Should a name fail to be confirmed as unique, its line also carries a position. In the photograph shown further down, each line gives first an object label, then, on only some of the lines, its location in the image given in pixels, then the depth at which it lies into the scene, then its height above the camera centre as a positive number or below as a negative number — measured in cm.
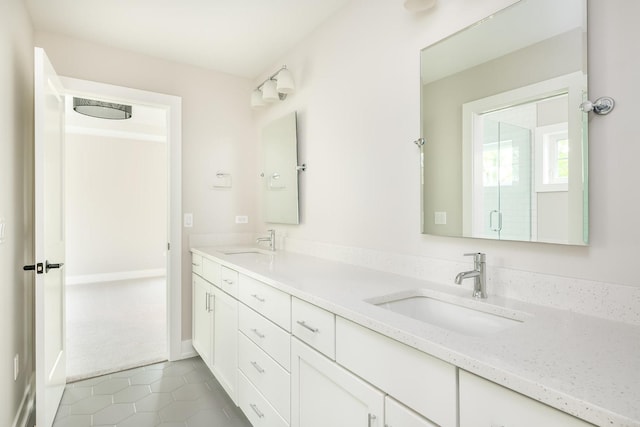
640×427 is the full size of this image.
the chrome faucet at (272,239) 277 -20
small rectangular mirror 265 +35
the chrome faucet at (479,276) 129 -23
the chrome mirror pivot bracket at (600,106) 106 +33
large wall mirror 114 +32
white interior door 172 -14
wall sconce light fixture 255 +96
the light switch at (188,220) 297 -6
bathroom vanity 69 -37
